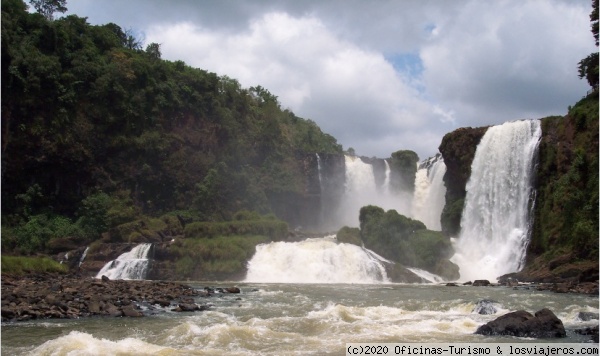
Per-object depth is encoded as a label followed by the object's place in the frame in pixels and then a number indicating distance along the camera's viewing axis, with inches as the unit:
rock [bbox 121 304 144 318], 765.3
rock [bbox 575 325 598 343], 583.2
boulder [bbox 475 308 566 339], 589.6
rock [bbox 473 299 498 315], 762.2
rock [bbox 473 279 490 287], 1282.0
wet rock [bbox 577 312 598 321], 705.6
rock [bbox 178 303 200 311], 840.9
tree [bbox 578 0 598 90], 1540.4
